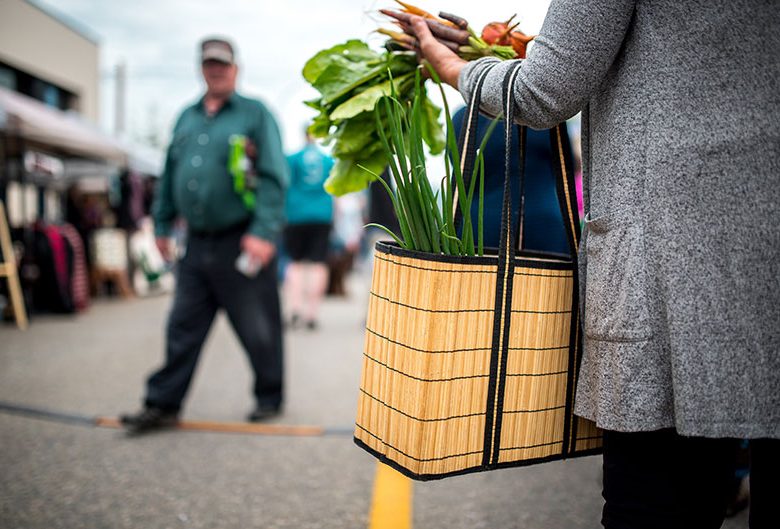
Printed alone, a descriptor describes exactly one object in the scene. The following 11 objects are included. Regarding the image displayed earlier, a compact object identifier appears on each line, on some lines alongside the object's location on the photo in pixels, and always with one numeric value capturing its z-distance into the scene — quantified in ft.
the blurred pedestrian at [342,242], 38.19
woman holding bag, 4.18
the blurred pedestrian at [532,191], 7.32
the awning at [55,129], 26.22
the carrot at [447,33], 5.77
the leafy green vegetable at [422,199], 4.77
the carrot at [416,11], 6.00
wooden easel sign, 24.26
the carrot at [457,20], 5.90
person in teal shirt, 25.27
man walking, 12.88
